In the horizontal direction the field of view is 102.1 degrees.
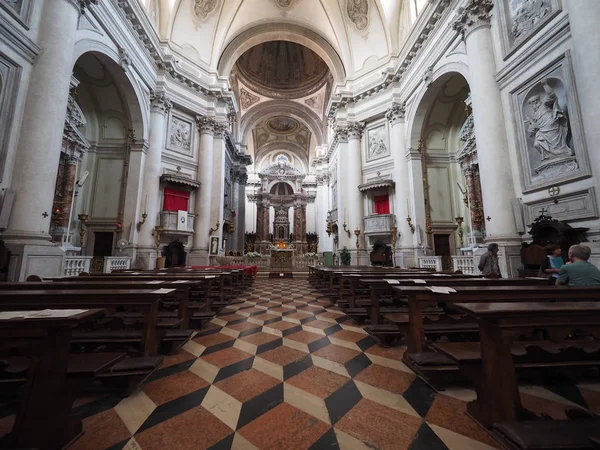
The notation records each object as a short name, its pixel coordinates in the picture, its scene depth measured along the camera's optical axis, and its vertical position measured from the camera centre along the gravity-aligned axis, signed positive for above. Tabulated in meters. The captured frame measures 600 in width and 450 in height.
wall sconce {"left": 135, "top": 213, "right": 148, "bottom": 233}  8.72 +1.05
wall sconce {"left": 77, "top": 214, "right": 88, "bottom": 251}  6.49 +0.95
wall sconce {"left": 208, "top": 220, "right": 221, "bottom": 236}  11.04 +1.05
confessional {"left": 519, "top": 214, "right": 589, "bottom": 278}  4.13 +0.21
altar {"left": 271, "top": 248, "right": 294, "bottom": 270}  11.87 -0.41
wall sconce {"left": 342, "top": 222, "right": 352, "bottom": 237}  11.67 +1.09
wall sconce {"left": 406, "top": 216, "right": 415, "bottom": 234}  9.65 +1.04
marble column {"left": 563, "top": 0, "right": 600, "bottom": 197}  3.77 +2.94
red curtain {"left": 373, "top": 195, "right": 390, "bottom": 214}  11.05 +2.19
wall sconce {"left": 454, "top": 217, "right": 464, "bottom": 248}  9.27 +0.62
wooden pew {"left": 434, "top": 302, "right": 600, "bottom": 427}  1.21 -0.43
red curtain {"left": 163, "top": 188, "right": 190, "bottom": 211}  9.95 +2.20
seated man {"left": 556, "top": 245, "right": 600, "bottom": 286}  2.23 -0.20
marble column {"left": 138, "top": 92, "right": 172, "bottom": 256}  8.84 +3.02
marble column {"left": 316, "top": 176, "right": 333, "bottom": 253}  18.79 +3.47
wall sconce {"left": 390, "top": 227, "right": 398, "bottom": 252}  9.92 +0.67
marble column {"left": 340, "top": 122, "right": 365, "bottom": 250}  11.59 +3.53
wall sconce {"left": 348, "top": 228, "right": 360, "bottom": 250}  11.22 +0.78
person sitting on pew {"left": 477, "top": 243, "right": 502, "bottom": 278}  4.40 -0.22
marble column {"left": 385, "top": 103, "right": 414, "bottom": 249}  9.93 +3.30
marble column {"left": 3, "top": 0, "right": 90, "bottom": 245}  4.37 +2.35
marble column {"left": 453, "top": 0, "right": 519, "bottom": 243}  5.31 +2.93
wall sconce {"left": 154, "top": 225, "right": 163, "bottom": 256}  9.04 +0.67
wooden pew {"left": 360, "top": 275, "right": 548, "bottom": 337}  2.37 -0.40
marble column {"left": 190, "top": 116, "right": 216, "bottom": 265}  10.63 +2.74
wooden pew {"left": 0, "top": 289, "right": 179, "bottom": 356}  1.67 -0.36
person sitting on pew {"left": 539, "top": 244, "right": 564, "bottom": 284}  3.18 -0.17
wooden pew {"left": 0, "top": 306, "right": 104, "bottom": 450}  1.07 -0.62
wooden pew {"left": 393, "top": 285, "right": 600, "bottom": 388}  1.73 -0.38
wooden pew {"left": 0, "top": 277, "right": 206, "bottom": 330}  2.20 -0.33
